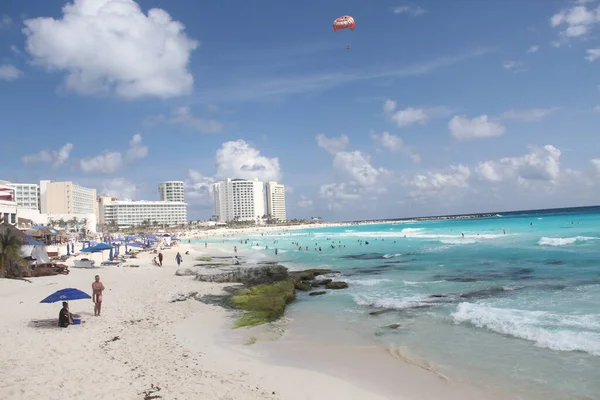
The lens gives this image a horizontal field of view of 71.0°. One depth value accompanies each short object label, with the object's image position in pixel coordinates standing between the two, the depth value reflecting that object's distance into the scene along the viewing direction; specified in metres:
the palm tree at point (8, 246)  20.19
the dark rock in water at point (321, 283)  23.69
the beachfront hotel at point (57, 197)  130.12
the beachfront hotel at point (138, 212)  171.25
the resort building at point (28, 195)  128.62
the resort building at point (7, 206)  50.31
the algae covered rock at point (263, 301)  15.50
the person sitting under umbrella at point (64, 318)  12.12
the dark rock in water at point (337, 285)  22.45
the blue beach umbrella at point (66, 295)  12.70
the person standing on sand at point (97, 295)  14.00
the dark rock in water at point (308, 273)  25.71
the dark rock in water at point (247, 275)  24.78
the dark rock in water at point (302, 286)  22.34
